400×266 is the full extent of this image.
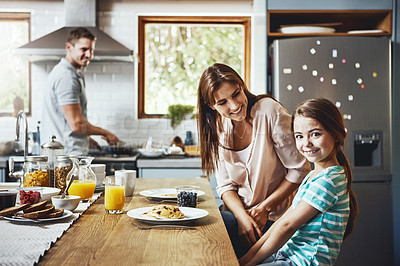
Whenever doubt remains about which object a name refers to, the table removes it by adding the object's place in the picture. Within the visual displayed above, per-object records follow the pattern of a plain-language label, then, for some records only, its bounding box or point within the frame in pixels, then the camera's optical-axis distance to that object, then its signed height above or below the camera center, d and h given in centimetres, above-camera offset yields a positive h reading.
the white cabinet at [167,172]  380 -29
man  383 +29
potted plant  443 +22
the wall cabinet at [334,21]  359 +94
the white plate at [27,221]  158 -28
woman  226 -8
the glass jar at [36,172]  210 -17
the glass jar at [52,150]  228 -7
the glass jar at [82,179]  199 -19
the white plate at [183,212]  156 -27
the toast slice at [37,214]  158 -26
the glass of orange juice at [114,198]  174 -23
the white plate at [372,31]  359 +79
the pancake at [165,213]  160 -26
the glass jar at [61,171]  215 -16
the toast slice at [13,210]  163 -26
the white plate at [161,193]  205 -26
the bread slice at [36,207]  164 -25
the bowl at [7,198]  176 -23
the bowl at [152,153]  393 -15
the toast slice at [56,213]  161 -27
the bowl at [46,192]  187 -23
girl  164 -24
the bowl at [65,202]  175 -25
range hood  395 +79
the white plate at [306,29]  356 +80
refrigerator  345 +31
